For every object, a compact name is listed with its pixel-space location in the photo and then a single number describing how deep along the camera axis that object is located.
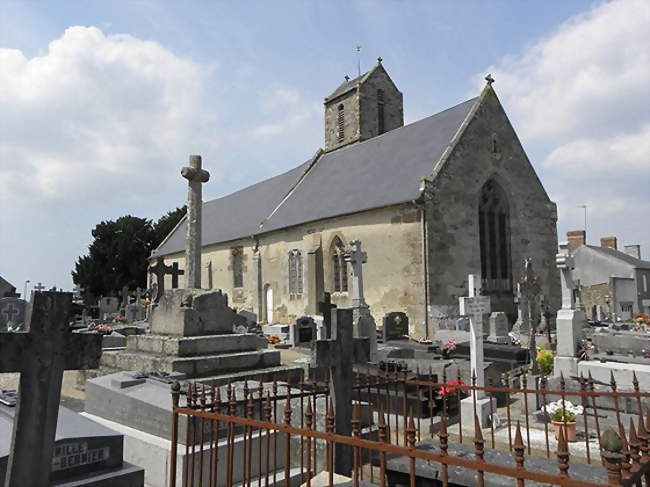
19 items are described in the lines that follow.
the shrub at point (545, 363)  9.42
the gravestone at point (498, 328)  14.77
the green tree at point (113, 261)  42.78
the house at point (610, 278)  26.98
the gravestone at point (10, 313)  14.97
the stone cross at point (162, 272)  11.22
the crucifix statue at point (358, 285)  12.79
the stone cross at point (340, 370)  4.21
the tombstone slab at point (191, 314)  8.01
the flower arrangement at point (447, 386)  5.06
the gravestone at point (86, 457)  3.33
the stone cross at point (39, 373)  2.96
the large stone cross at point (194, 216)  8.85
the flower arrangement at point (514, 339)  14.53
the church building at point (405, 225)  17.62
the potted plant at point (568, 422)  5.81
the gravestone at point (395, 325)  15.99
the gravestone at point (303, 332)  15.31
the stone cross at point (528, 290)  13.66
